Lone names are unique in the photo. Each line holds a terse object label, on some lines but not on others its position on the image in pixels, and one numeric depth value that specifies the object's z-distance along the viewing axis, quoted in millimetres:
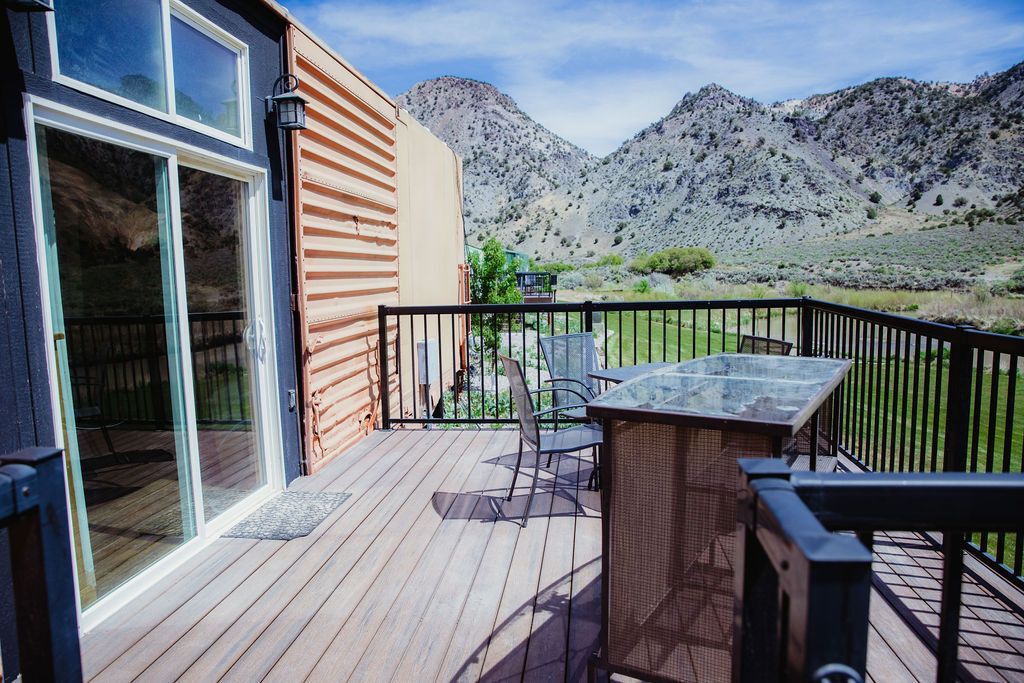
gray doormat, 3172
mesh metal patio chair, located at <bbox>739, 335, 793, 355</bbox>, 3639
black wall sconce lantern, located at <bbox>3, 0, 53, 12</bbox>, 1981
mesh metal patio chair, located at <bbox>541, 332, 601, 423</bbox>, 4184
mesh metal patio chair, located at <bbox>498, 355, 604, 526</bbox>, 3111
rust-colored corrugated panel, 4031
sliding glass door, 2301
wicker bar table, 1628
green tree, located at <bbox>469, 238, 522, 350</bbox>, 12109
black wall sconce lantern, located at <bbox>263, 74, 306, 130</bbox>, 3598
